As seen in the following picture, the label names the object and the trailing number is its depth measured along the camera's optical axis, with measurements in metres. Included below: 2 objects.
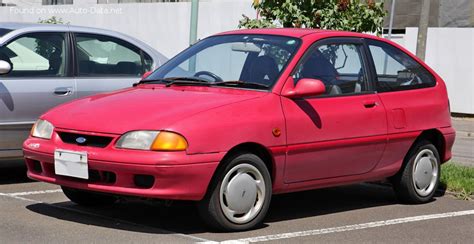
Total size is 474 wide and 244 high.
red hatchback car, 5.68
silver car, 7.87
